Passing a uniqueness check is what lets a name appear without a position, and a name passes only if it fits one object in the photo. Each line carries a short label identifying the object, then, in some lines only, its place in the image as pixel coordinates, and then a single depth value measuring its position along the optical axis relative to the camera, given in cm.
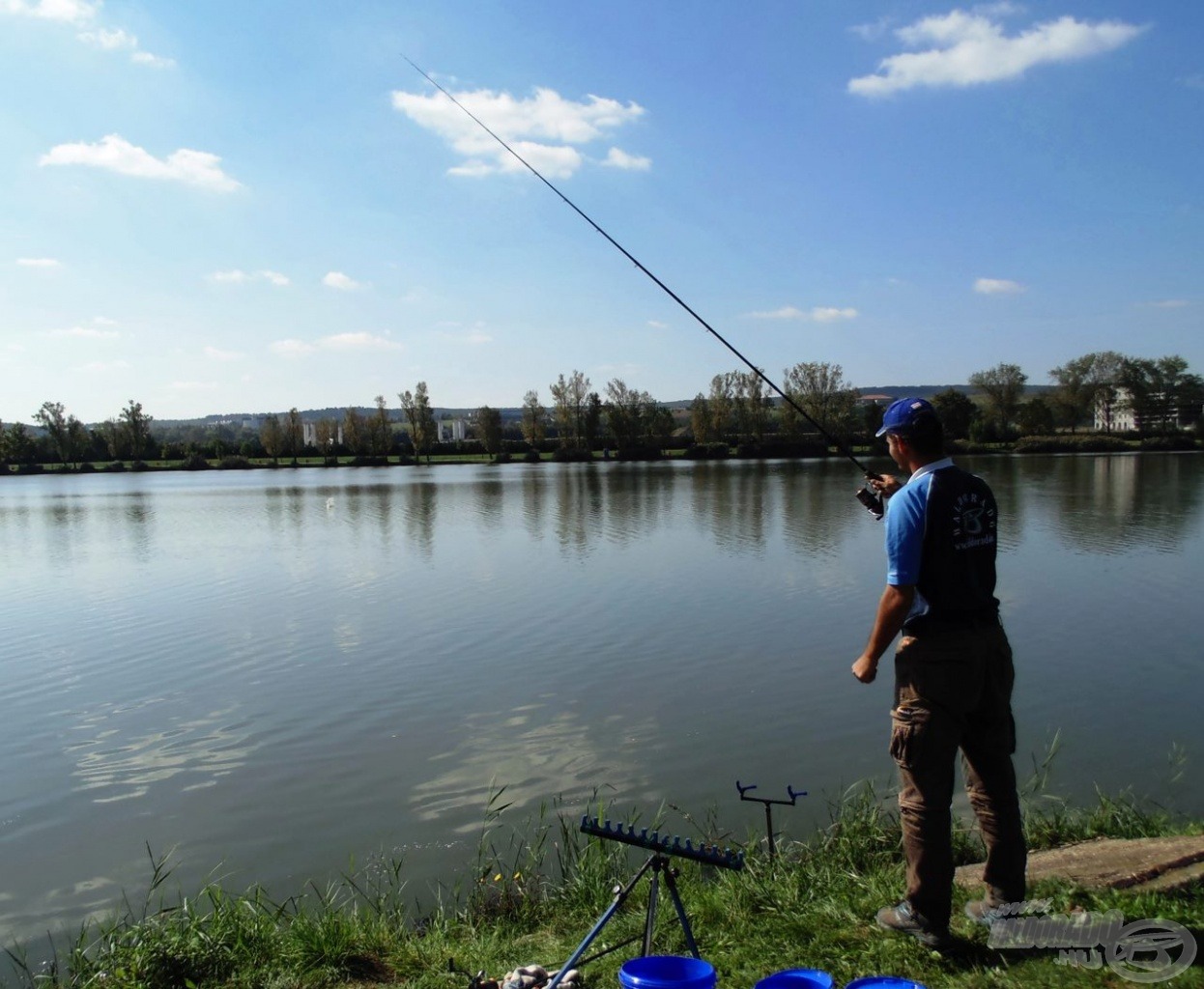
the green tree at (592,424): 9531
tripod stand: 313
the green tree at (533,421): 10219
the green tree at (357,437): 10531
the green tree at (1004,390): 8506
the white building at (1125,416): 8582
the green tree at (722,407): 9394
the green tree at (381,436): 10444
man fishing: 344
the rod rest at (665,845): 313
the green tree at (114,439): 10612
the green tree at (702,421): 9362
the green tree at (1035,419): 8459
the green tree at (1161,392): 8619
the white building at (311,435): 11570
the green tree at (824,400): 8238
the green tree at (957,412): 8281
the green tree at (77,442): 10444
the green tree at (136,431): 10612
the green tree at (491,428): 9856
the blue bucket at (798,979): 298
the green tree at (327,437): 10362
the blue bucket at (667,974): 287
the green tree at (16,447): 10169
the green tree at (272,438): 10569
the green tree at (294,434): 10694
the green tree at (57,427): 10325
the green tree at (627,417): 9369
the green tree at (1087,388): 8900
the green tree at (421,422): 10362
